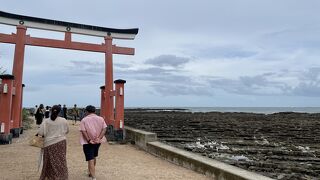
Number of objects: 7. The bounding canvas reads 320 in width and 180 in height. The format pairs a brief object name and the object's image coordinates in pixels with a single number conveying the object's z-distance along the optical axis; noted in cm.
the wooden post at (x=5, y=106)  1241
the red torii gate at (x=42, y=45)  1262
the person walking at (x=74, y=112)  2562
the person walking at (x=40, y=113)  1968
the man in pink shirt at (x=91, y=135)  673
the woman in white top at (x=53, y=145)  625
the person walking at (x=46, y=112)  2020
